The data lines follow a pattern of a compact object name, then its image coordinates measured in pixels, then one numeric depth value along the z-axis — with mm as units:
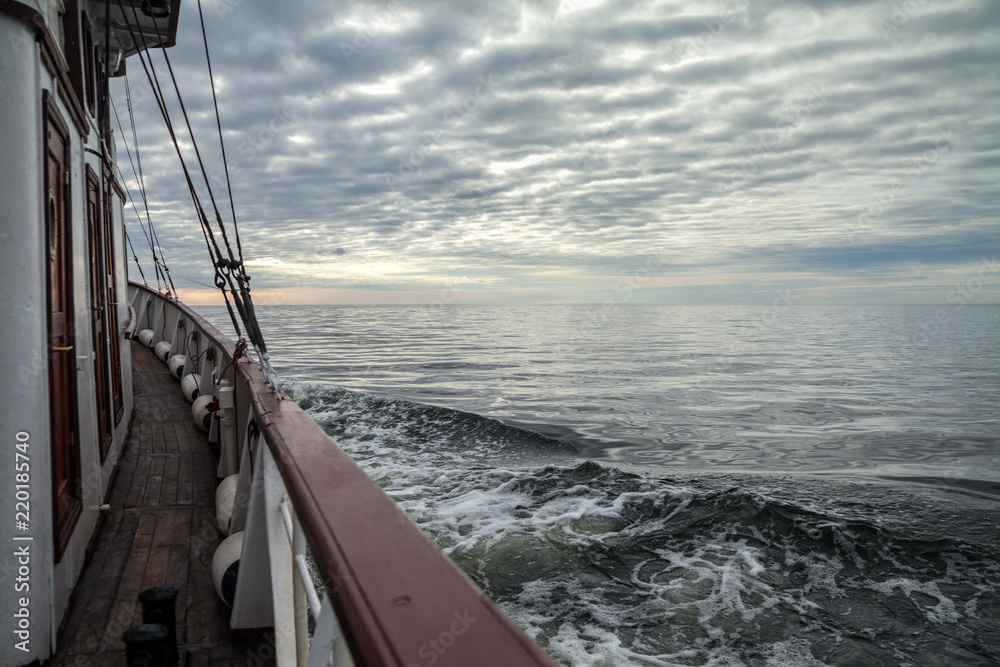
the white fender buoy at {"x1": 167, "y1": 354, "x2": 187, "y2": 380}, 7719
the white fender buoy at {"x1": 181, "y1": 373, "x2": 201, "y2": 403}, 6387
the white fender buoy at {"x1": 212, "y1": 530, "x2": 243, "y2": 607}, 2506
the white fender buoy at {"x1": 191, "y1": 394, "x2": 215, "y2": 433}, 5293
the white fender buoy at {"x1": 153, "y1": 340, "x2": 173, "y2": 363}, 9359
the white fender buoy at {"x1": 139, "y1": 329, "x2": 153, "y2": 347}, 10852
